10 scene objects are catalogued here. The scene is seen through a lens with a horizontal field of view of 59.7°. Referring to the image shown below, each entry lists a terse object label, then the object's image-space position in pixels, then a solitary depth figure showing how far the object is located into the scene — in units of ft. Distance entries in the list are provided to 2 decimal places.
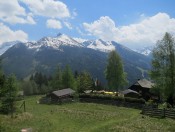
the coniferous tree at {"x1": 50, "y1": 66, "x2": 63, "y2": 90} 208.75
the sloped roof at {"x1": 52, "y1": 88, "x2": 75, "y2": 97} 157.90
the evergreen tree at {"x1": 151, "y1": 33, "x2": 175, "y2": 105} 115.74
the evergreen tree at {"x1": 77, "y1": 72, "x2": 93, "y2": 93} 207.93
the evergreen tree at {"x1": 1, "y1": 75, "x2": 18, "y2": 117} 94.36
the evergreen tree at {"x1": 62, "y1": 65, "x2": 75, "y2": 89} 198.01
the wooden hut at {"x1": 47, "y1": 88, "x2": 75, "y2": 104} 149.36
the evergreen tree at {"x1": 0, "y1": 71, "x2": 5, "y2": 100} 88.80
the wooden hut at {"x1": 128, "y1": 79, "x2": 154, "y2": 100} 167.71
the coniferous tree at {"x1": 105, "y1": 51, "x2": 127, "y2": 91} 185.35
